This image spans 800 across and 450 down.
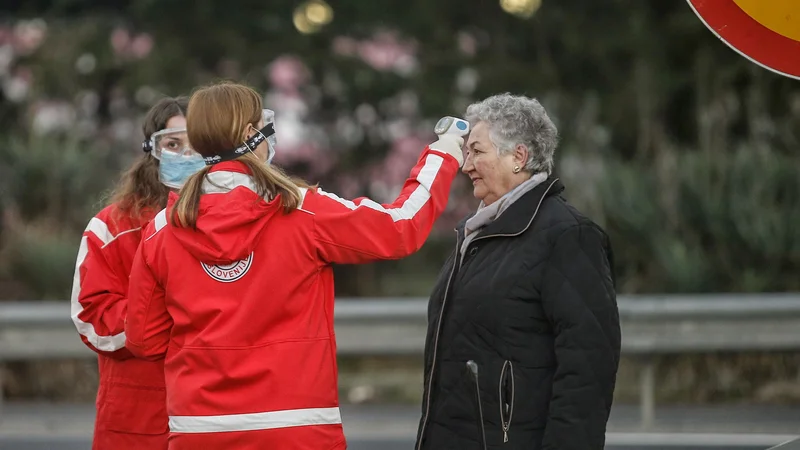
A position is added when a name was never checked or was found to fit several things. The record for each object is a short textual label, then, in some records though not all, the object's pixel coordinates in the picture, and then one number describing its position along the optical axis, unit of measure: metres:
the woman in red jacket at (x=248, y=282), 7.47
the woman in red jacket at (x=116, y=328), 8.84
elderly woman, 7.69
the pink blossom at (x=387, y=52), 30.41
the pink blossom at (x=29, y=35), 31.24
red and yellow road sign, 6.84
